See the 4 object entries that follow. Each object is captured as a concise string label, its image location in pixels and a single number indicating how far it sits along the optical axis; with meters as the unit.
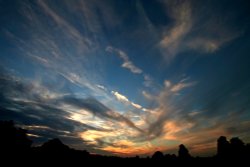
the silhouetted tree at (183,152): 101.34
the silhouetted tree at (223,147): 81.43
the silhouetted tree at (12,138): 53.84
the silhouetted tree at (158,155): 109.99
